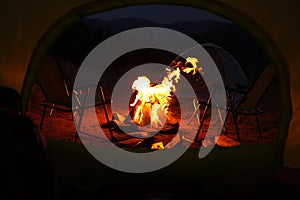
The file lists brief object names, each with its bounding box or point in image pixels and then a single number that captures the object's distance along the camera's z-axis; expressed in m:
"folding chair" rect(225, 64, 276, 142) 5.06
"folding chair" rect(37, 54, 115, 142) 4.97
